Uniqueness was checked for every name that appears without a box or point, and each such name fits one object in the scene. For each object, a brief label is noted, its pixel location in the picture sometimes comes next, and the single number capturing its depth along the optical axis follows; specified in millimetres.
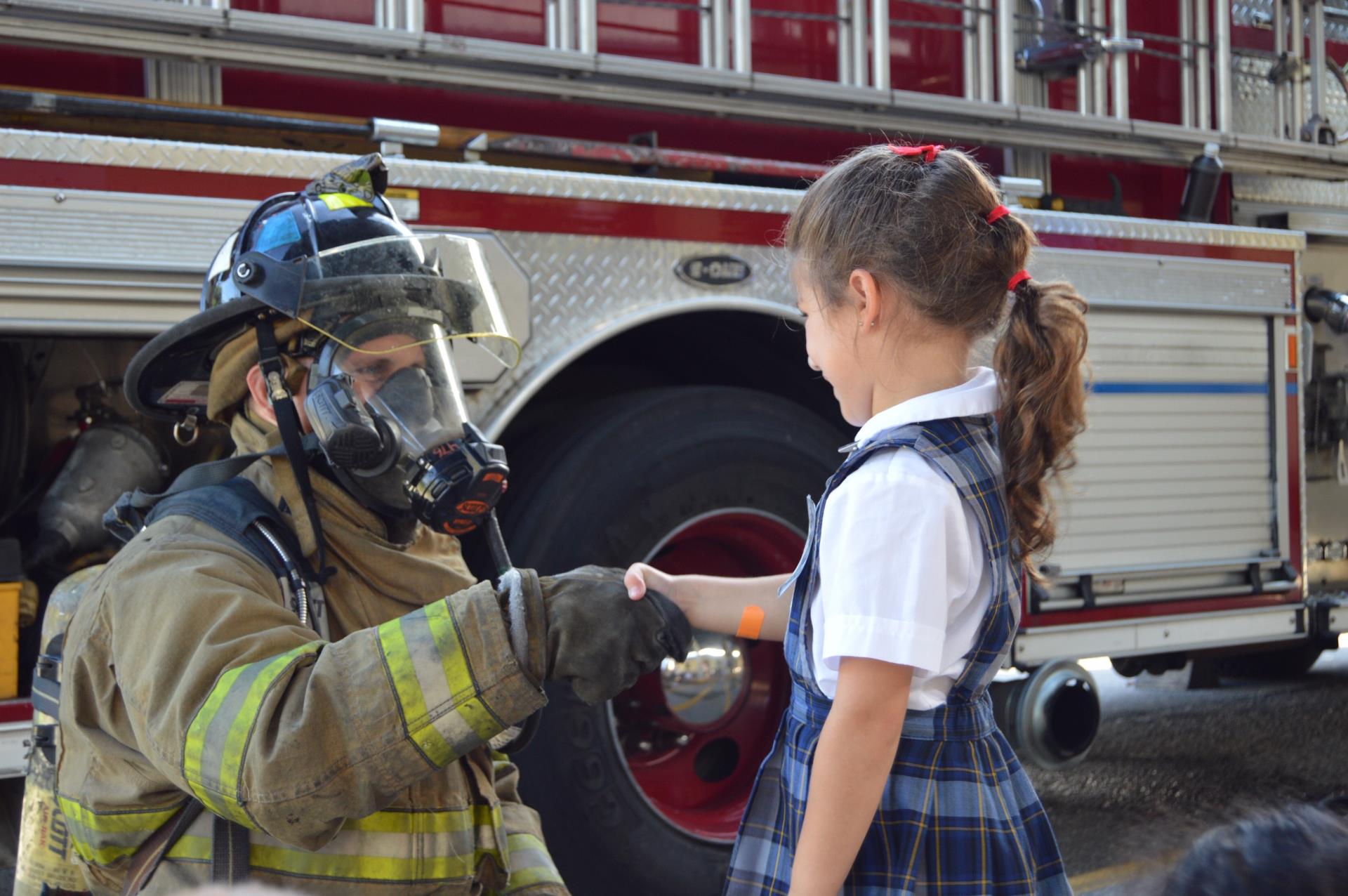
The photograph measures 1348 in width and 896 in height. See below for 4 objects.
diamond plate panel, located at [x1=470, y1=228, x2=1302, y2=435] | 3451
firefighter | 2248
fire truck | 3245
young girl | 2248
